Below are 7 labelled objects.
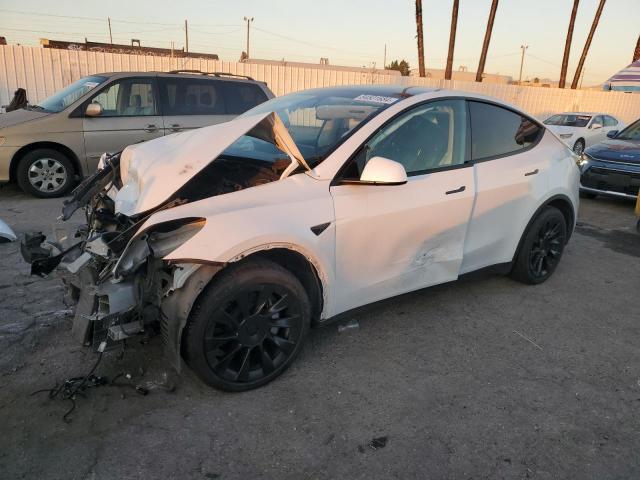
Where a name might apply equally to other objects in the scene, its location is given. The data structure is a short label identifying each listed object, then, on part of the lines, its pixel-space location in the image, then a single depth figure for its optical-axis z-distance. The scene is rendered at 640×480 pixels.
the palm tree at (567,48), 29.38
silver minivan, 6.93
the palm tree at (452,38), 23.79
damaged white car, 2.53
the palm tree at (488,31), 25.31
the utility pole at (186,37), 61.12
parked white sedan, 14.07
